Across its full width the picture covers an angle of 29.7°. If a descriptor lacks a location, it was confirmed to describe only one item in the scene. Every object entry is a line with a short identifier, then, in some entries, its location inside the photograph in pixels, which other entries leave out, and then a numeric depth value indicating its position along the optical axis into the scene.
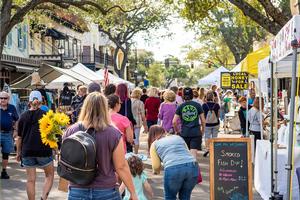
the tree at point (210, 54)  74.12
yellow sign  16.38
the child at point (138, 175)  6.13
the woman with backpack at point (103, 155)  4.63
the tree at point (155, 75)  109.44
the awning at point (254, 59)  11.50
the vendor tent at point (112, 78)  28.96
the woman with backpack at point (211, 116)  13.59
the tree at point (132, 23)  41.72
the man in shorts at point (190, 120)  9.83
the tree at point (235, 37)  44.86
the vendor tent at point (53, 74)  22.53
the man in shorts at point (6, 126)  10.70
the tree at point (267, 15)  14.17
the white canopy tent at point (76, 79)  22.47
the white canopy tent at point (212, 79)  27.96
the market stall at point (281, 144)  5.77
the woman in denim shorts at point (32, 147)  7.54
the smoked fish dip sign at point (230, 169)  7.89
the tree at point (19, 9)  16.39
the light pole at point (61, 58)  32.01
